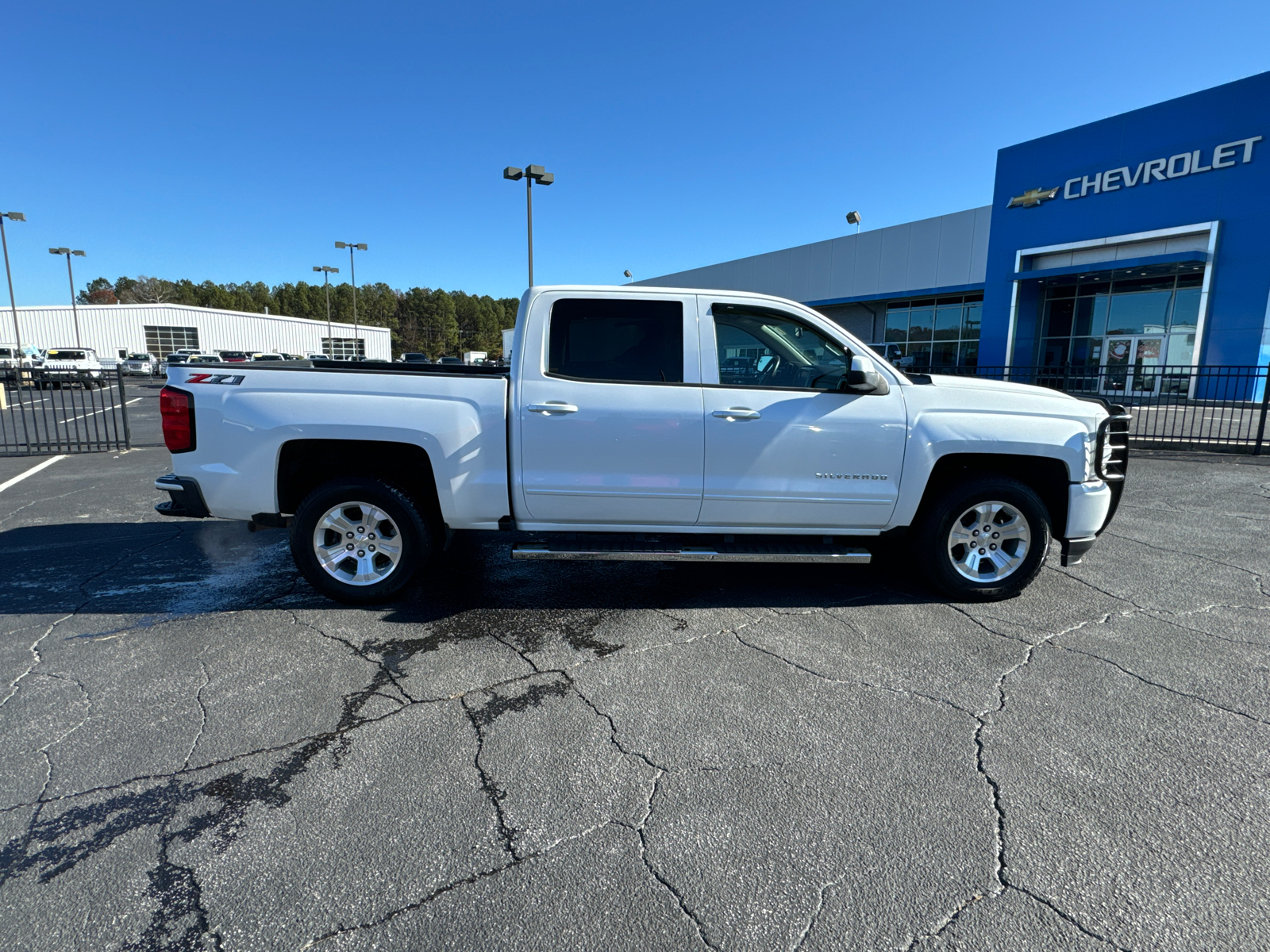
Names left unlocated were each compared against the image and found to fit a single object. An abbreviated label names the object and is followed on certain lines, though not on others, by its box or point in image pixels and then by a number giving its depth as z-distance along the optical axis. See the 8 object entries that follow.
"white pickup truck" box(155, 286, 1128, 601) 4.19
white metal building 57.72
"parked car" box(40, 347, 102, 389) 35.14
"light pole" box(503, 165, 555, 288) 20.39
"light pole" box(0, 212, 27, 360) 37.78
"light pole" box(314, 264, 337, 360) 54.78
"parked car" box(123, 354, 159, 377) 46.91
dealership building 19.91
